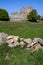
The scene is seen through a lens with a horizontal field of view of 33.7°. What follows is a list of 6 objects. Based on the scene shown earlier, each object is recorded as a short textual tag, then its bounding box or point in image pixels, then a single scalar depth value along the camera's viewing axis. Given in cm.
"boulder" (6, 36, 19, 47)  431
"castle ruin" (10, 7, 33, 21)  4969
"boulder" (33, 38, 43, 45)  422
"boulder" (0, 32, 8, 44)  444
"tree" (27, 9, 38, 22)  2326
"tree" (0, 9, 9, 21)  2214
